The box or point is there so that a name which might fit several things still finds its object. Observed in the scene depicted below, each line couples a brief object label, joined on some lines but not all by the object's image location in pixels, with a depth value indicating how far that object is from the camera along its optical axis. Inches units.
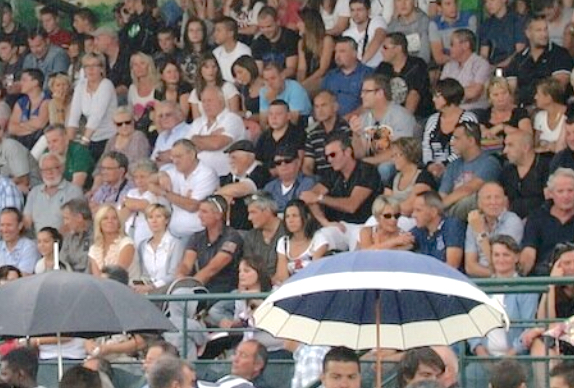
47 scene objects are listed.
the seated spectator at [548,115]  611.2
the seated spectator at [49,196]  699.4
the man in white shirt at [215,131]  684.1
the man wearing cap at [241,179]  654.5
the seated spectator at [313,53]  706.2
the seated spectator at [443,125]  630.5
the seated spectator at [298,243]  601.6
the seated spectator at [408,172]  615.5
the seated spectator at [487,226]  574.9
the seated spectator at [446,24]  695.7
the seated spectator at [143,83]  745.6
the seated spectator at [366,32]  698.2
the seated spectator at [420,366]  404.8
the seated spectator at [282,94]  684.1
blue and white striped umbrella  392.8
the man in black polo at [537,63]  644.1
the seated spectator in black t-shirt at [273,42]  722.2
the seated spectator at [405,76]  670.5
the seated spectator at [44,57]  799.1
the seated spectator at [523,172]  592.1
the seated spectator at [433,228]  585.9
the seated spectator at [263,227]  621.3
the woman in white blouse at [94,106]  746.2
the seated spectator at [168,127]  708.7
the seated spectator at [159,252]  636.1
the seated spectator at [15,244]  678.5
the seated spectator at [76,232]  669.9
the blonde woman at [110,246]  642.8
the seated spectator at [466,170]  603.2
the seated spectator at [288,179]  645.9
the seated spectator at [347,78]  685.9
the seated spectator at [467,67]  659.4
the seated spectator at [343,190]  629.0
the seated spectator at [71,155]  728.3
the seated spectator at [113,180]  697.0
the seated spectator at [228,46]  730.8
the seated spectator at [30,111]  763.4
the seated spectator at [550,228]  560.7
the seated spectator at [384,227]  592.1
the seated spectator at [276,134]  665.0
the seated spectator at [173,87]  730.2
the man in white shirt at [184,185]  658.2
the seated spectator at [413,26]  698.8
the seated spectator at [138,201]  668.1
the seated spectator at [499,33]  682.8
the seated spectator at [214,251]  624.4
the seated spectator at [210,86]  703.7
